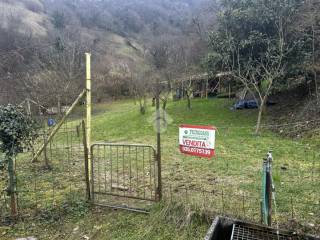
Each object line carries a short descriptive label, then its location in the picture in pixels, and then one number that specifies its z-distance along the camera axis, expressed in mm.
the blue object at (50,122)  6902
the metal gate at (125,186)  3943
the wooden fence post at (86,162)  4000
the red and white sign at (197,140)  3664
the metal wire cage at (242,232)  2684
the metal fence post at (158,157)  3525
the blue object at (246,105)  14953
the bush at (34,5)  63781
